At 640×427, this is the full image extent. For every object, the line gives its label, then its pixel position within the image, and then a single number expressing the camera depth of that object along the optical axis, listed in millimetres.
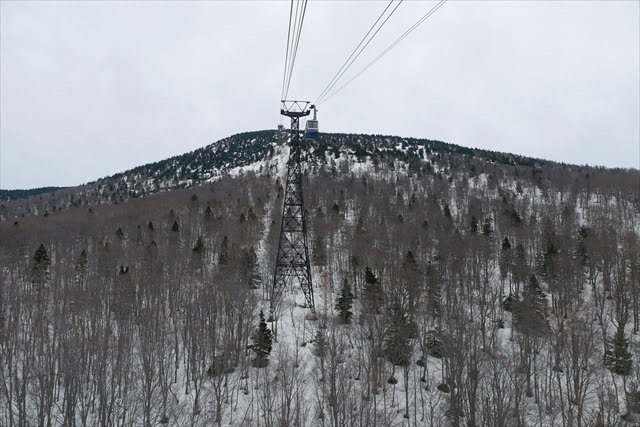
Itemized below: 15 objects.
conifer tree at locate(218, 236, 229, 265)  49562
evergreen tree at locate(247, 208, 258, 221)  69294
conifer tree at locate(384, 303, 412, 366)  31812
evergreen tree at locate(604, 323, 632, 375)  31516
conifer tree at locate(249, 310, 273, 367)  32906
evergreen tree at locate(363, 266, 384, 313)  37219
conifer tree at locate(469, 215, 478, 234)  61156
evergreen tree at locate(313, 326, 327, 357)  30353
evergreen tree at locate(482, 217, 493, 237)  59819
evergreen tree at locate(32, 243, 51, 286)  42500
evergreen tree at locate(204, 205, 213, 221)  66812
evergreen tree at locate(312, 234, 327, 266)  54562
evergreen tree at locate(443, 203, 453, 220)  71562
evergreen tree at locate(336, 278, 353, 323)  39938
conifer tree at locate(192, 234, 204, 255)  50594
